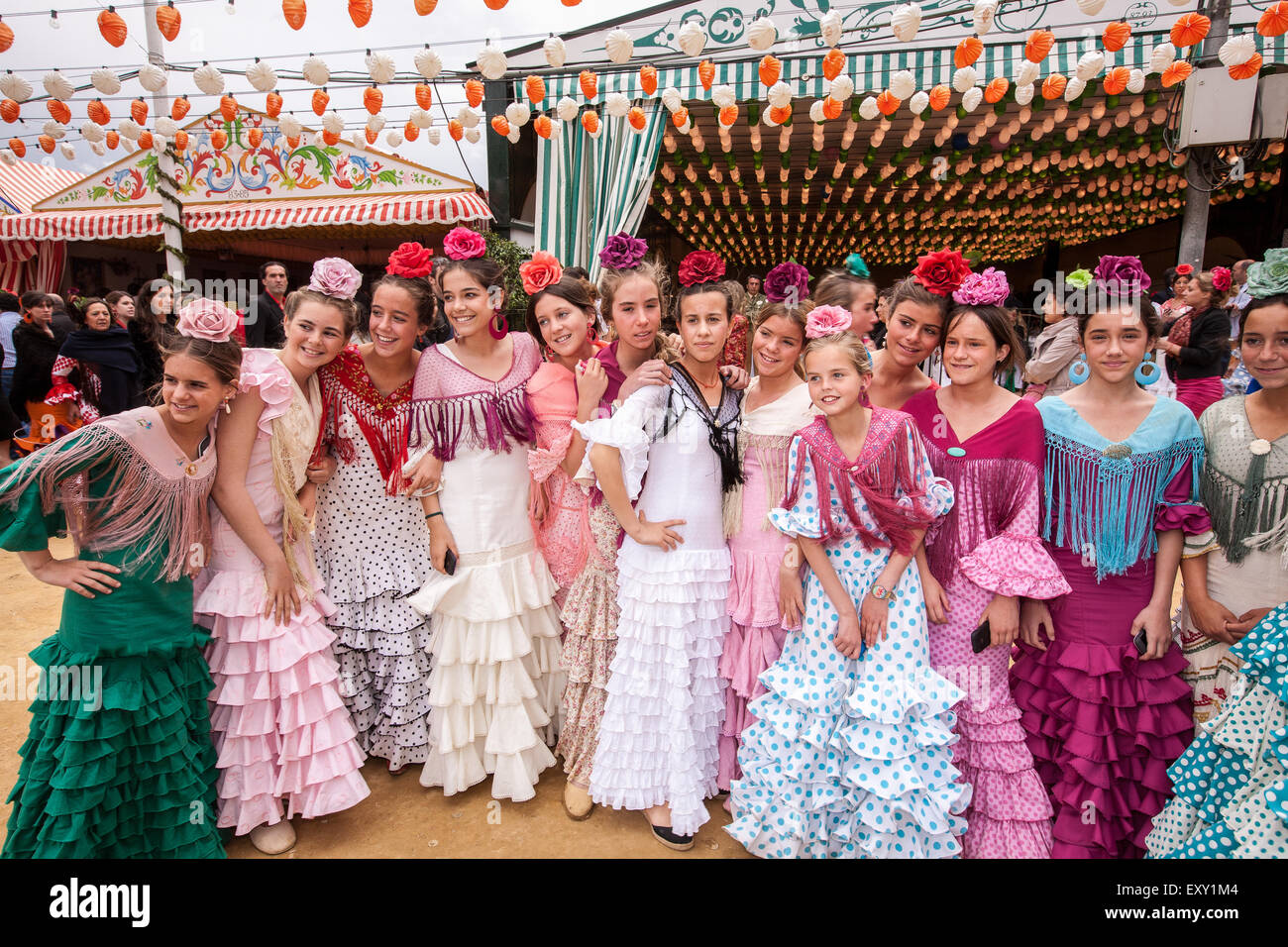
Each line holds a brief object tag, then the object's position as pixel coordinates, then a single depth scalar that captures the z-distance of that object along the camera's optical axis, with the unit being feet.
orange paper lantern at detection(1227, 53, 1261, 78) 16.08
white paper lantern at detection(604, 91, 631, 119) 20.31
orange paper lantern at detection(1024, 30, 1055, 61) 17.35
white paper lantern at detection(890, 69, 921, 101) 19.15
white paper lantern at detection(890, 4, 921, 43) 15.48
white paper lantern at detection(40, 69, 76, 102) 15.64
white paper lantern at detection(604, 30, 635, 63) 16.46
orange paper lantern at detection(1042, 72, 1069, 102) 18.84
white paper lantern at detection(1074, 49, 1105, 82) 17.62
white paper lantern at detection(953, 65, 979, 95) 17.95
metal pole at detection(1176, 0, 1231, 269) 20.12
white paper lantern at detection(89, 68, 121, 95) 15.46
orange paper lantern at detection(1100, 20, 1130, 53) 15.56
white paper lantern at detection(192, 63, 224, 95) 16.47
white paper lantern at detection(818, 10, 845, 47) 15.80
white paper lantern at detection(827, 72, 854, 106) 18.63
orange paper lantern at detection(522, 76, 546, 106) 18.71
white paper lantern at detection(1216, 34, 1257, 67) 15.69
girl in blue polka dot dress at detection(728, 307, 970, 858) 6.54
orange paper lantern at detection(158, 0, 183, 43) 12.98
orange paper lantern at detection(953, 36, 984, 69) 16.67
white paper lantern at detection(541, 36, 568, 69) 16.72
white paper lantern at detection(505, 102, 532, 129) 19.40
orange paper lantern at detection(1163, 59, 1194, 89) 17.25
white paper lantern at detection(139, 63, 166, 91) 15.71
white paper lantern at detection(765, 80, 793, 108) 18.12
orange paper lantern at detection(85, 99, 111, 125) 17.49
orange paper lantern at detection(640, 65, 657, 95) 19.07
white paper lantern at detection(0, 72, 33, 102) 15.52
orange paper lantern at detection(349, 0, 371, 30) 12.75
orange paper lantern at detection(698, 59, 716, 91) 17.24
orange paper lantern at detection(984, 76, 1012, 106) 18.86
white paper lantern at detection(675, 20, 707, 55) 16.24
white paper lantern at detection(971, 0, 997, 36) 15.23
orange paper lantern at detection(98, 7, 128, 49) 13.71
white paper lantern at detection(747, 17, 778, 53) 15.03
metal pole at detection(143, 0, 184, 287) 20.29
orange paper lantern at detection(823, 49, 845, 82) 17.39
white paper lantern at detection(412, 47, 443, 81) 17.19
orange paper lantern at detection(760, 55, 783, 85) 17.62
